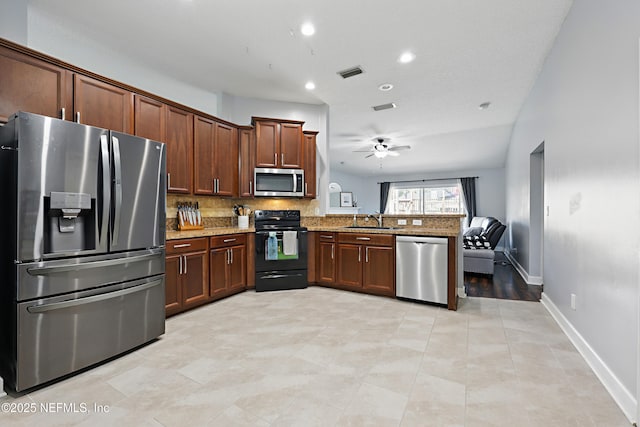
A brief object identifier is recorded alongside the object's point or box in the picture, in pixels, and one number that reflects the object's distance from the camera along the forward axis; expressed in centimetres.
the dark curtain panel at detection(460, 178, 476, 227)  972
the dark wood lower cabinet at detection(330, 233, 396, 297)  364
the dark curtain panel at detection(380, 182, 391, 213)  1141
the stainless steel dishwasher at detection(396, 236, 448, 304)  327
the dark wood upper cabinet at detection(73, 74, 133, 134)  254
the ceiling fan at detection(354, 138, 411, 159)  690
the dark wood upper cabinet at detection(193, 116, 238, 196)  366
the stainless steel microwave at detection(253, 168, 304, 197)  421
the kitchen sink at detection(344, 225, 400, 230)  413
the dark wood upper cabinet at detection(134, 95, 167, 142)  301
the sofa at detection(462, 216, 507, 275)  499
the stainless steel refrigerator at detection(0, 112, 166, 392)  175
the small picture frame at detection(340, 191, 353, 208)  1141
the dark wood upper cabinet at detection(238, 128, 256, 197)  419
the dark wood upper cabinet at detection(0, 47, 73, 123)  212
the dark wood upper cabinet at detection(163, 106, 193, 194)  332
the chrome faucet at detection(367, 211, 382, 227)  425
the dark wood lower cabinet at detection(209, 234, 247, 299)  347
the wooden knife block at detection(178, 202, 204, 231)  369
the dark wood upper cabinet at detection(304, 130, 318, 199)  442
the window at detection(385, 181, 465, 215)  1028
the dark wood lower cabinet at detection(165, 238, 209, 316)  296
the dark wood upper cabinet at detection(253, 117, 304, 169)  423
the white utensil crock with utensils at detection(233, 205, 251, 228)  432
